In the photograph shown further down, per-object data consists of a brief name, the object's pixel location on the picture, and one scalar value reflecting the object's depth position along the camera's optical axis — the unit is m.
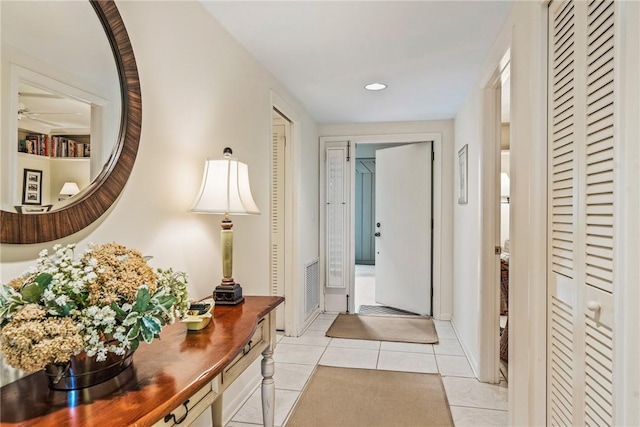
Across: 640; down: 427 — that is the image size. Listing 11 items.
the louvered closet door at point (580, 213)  1.13
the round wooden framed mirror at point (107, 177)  1.09
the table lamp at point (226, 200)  1.80
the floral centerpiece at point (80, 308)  0.80
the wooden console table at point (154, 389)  0.83
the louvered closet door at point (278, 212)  3.91
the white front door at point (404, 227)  4.67
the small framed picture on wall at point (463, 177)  3.50
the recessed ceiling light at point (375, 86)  3.25
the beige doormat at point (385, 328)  3.84
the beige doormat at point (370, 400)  2.30
